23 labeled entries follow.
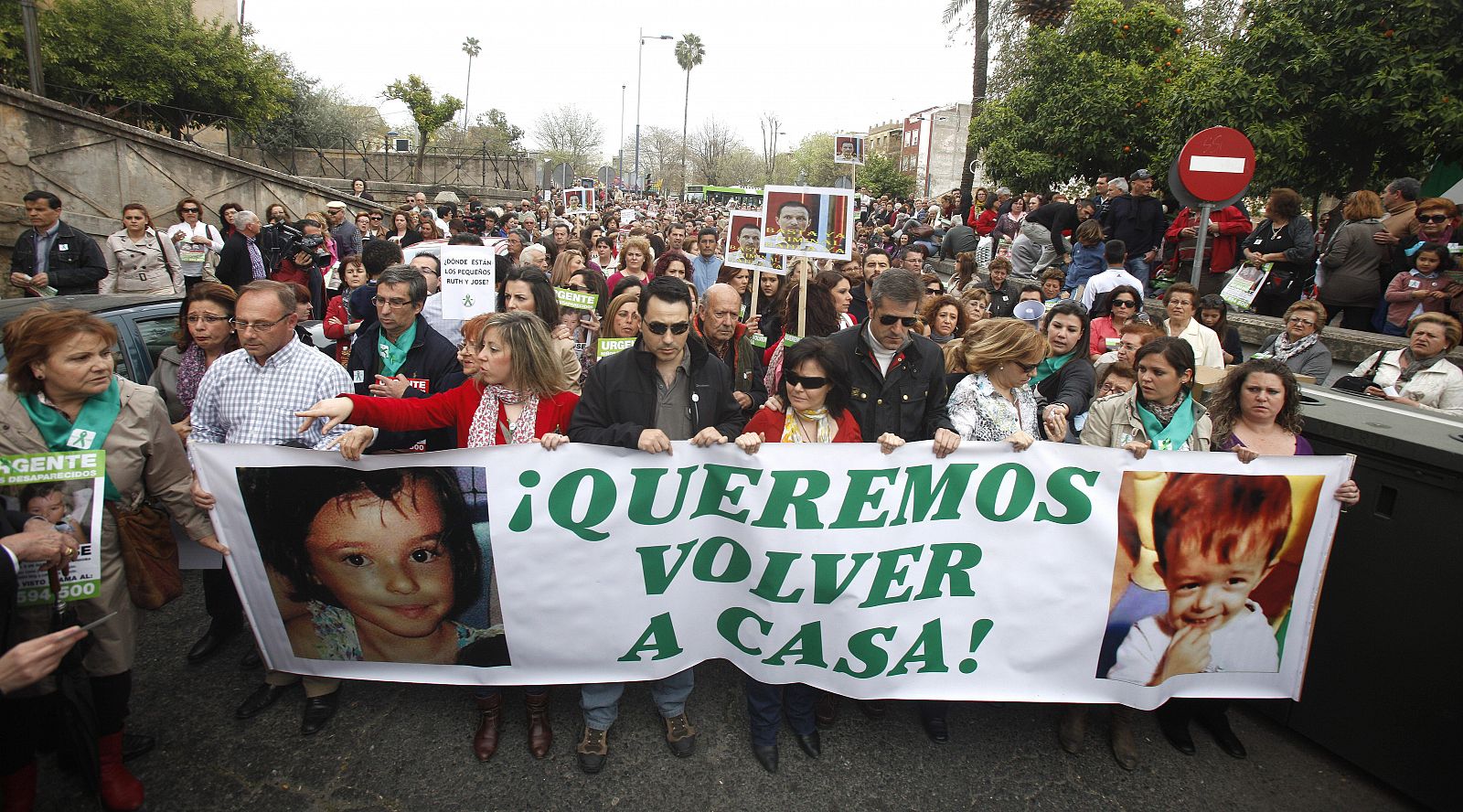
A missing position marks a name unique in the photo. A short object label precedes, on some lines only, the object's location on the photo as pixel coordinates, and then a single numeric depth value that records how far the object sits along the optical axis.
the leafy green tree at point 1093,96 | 11.89
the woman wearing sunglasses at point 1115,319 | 5.97
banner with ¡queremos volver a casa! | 3.23
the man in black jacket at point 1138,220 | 9.66
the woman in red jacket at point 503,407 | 3.25
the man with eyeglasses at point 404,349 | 4.24
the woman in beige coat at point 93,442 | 2.71
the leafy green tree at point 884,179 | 32.03
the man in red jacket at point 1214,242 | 9.09
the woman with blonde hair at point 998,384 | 3.59
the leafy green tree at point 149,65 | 19.98
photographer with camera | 8.82
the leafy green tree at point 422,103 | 34.78
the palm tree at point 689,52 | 79.44
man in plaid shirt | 3.41
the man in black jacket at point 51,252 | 7.22
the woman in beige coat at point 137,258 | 8.20
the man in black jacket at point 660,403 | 3.27
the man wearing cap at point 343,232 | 11.47
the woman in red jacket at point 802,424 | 3.21
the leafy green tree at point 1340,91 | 7.61
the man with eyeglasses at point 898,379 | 3.52
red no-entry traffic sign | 5.87
